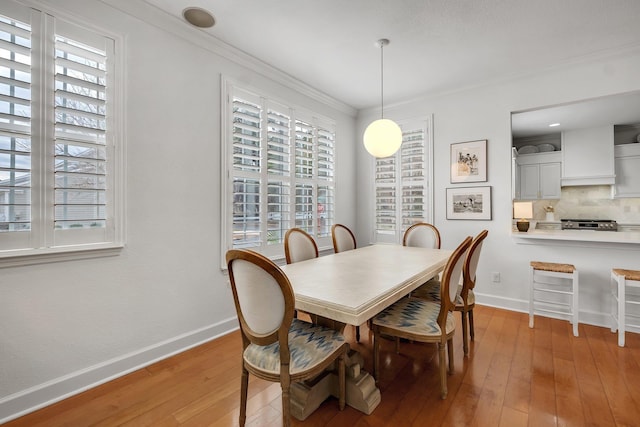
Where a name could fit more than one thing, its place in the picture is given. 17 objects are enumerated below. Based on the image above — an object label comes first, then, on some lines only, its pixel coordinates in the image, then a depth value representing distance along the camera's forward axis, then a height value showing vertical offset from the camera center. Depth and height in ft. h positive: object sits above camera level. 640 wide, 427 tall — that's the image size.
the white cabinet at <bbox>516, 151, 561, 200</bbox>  17.40 +2.21
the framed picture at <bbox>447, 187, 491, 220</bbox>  11.41 +0.38
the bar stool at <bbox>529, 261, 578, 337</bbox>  8.89 -2.53
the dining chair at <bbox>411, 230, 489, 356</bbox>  6.95 -2.20
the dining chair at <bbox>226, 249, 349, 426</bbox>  4.19 -1.77
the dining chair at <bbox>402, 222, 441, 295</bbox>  10.47 -0.88
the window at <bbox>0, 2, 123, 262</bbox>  5.37 +1.52
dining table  4.50 -1.34
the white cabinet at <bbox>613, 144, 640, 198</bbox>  15.44 +2.19
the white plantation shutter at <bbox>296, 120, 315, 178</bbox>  11.59 +2.58
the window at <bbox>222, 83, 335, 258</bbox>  9.18 +1.48
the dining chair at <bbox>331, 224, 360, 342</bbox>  10.19 -0.94
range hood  15.72 +3.03
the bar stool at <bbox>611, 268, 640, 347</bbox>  8.10 -2.11
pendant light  8.32 +2.15
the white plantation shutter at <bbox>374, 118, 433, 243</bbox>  12.82 +1.19
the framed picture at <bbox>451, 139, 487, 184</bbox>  11.41 +2.03
